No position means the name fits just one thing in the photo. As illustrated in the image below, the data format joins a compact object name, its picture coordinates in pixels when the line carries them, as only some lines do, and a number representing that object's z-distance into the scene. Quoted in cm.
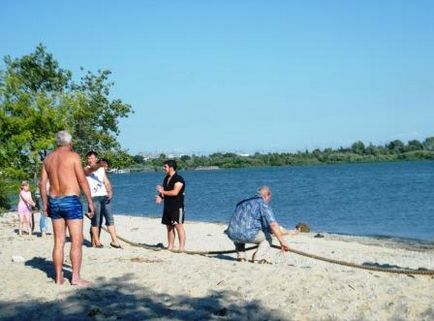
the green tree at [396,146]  14300
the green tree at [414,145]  14350
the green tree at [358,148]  14864
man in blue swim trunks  681
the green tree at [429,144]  14412
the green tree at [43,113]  1822
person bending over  924
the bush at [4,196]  1906
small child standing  1452
